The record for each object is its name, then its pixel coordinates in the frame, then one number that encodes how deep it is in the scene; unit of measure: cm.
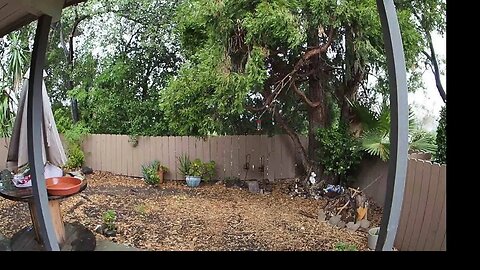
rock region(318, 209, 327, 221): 406
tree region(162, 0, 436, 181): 402
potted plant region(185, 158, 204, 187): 570
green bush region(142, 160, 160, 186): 578
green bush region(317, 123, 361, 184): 475
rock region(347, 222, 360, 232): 367
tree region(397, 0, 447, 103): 486
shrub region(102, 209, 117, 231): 322
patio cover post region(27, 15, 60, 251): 173
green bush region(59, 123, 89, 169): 646
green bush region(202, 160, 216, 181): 578
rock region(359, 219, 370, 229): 365
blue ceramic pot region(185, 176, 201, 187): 569
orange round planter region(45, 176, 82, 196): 245
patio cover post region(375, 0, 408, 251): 140
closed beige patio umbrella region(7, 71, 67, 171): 266
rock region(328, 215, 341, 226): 391
